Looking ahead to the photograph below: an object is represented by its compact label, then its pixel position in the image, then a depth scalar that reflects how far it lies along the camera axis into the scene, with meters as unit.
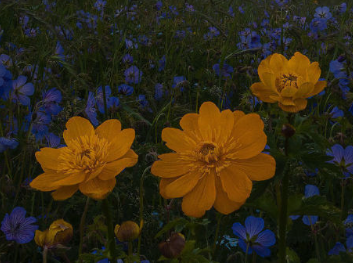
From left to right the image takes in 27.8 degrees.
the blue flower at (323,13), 1.27
